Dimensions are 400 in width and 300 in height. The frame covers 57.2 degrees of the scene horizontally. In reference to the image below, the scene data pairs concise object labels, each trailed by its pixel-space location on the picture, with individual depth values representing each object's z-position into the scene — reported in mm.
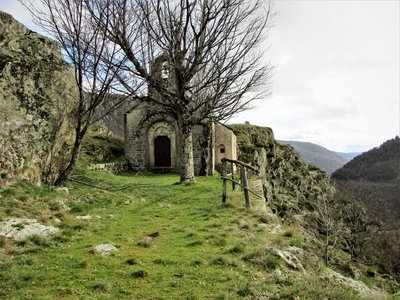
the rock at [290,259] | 6180
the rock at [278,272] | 5636
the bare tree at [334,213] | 27966
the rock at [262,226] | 8492
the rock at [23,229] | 6449
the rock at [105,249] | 6207
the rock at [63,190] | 9805
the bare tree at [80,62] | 10758
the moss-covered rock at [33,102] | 8547
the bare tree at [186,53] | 15095
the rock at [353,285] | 6091
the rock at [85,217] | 8445
